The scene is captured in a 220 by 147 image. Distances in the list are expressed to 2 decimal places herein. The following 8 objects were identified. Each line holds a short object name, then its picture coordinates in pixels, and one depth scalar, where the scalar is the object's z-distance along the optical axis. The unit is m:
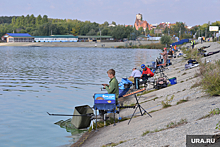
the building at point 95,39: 165.57
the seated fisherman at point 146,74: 16.30
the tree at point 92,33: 182.30
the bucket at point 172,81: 15.38
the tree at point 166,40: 120.06
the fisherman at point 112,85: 8.81
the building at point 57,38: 161.50
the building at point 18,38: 163.75
